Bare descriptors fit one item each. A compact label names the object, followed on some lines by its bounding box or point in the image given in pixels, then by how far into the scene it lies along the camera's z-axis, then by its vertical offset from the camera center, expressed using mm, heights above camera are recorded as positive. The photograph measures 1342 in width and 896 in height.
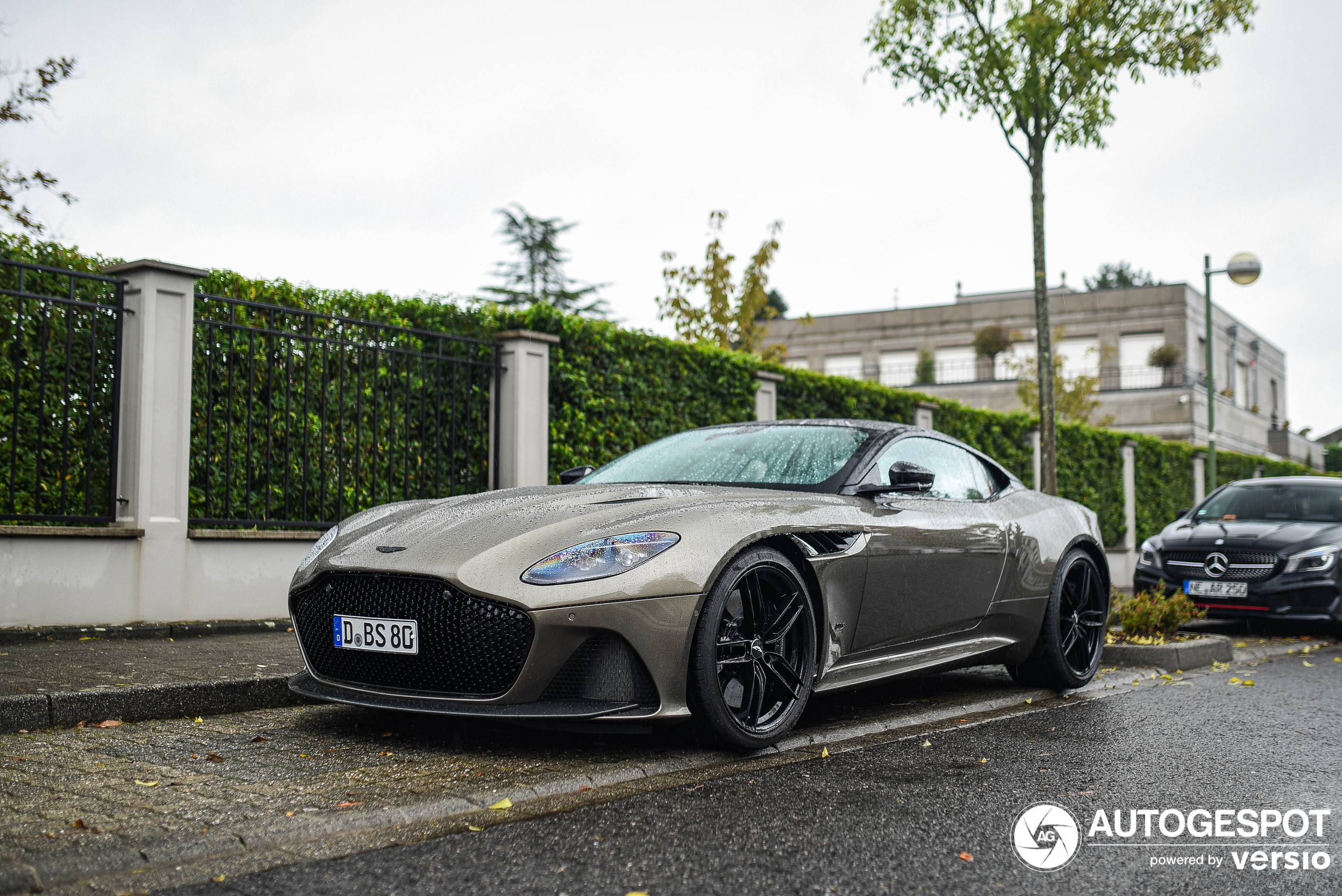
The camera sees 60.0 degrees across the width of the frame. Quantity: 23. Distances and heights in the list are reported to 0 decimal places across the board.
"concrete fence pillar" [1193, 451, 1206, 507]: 23359 +284
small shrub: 8102 -872
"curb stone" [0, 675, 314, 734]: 4398 -881
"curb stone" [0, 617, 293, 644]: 6441 -858
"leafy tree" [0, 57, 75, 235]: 12648 +4066
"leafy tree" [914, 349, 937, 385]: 43094 +4420
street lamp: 18891 +3634
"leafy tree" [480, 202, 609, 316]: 46250 +9029
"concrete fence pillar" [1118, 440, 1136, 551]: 20078 -63
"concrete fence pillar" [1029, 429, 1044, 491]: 17422 +545
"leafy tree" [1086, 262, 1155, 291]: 88188 +16433
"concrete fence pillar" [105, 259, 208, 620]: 7164 +365
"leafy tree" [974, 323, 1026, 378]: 40438 +5199
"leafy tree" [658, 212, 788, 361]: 19688 +3249
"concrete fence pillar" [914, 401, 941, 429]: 15125 +1001
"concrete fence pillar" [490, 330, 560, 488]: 9273 +633
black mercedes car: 9688 -573
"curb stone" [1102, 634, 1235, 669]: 7449 -1065
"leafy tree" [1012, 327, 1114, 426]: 31547 +2627
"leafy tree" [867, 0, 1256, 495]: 10836 +4122
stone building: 37219 +5036
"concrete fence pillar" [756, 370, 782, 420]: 11992 +974
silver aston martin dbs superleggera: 3893 -366
